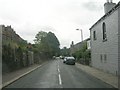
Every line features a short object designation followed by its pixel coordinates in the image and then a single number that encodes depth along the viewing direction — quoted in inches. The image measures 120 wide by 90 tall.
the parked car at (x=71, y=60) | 856.6
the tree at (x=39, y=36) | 1403.8
